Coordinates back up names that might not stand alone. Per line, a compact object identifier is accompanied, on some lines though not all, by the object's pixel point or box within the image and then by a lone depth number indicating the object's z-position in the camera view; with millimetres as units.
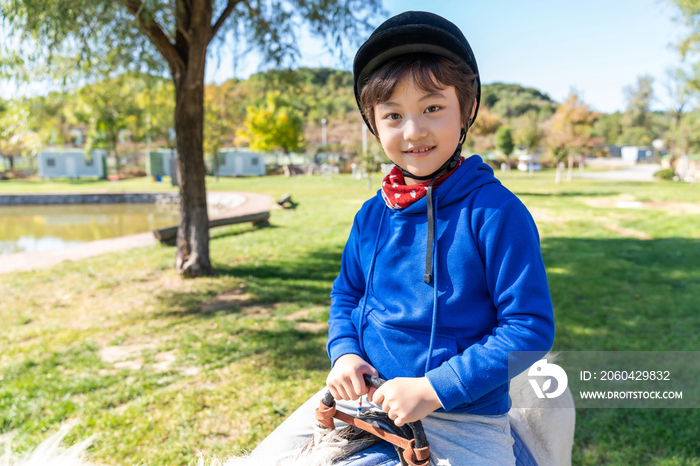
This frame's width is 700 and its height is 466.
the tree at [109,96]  6832
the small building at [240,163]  37562
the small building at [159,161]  33969
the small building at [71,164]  32969
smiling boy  1098
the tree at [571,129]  21844
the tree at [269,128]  39875
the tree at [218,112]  27469
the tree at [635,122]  60866
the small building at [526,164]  42981
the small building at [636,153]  64044
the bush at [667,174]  28375
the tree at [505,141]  37688
